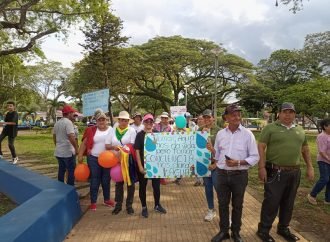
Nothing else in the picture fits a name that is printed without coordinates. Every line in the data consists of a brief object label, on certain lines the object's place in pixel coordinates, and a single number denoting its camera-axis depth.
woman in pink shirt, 7.75
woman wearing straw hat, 6.91
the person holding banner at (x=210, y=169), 6.41
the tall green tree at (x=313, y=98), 32.22
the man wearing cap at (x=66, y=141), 7.55
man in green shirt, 5.44
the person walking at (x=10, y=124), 11.64
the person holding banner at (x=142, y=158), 6.79
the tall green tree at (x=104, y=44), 33.81
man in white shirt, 5.34
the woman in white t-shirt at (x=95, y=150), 7.13
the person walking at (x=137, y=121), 8.61
